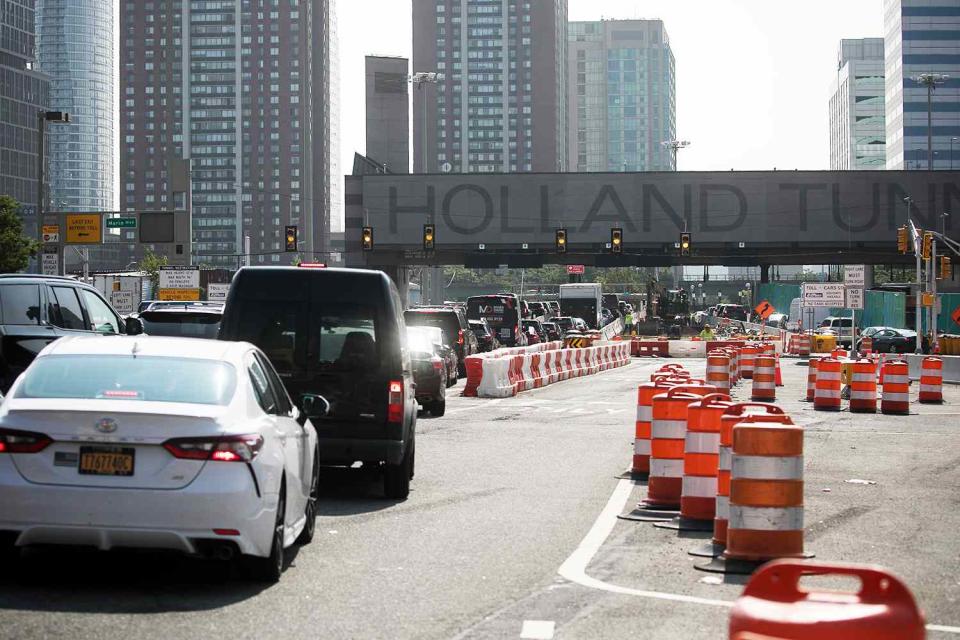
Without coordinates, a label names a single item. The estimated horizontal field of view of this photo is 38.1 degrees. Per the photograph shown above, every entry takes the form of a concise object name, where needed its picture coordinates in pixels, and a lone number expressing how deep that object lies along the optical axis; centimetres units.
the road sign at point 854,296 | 4621
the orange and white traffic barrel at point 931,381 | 2989
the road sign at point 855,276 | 4478
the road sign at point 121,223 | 5853
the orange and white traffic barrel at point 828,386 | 2719
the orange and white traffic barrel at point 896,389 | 2622
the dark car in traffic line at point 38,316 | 1688
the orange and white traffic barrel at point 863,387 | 2681
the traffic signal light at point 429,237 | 6594
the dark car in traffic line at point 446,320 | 3453
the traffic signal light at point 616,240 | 6606
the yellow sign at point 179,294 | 5969
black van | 1262
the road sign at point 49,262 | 4769
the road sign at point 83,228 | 6406
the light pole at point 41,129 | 4533
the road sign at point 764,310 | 6565
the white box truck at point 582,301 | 9325
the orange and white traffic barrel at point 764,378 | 2967
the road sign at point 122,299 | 5717
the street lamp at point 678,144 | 15512
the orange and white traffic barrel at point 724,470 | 961
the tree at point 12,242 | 9399
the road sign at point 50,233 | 4917
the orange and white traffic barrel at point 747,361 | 3902
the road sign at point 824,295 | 4848
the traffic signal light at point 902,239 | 5234
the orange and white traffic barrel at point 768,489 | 888
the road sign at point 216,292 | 6013
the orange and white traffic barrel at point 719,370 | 2932
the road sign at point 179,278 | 5922
